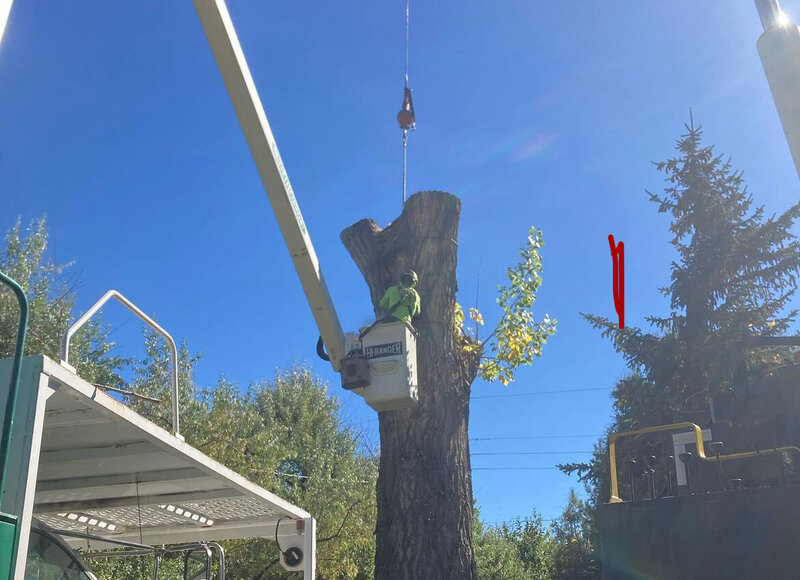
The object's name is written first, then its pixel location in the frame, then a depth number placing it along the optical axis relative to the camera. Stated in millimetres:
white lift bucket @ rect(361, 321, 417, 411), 6316
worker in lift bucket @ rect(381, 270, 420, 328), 6715
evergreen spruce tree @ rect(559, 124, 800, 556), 18125
